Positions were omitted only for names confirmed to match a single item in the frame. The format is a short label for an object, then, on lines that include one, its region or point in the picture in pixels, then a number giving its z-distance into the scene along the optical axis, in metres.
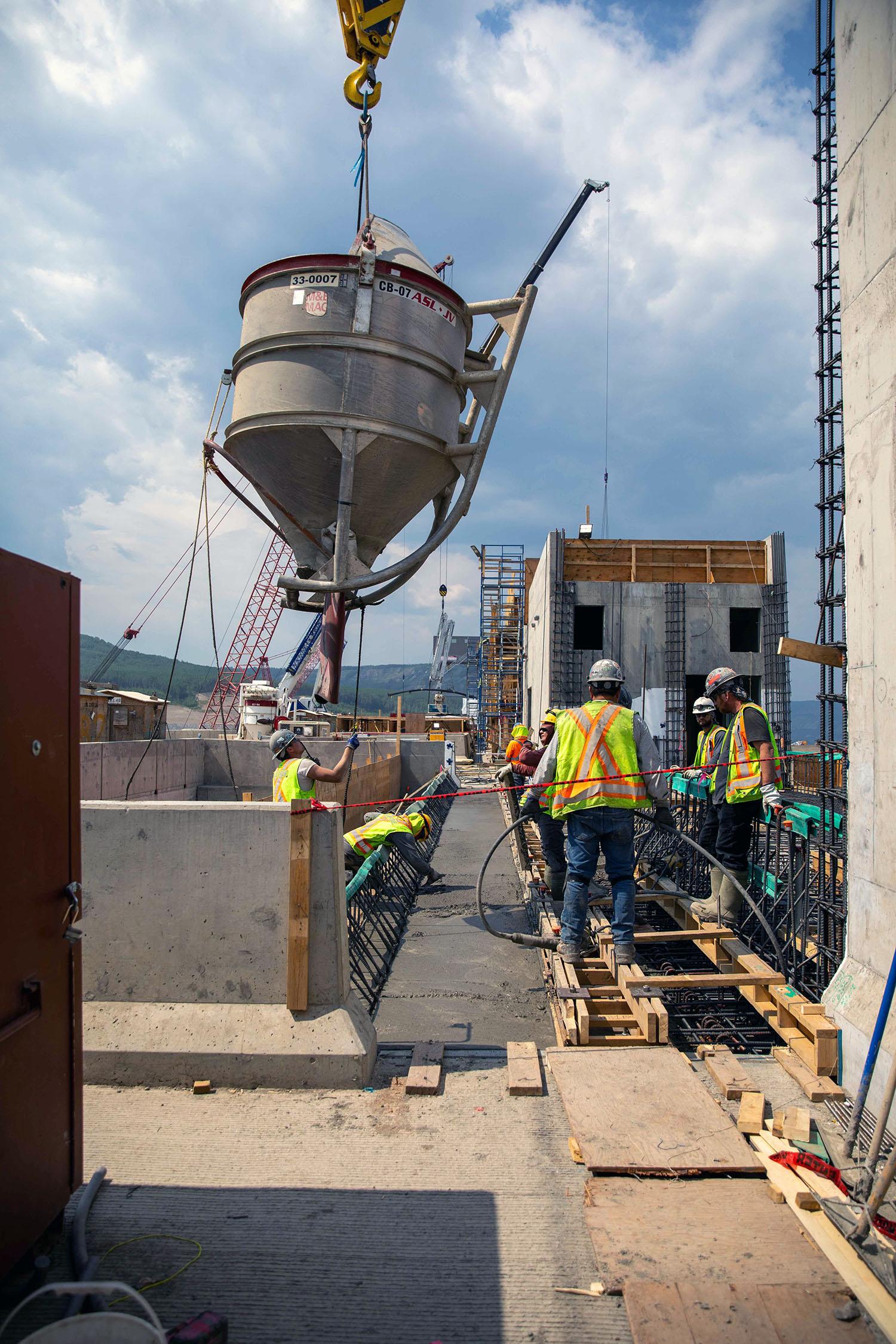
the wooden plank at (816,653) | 4.60
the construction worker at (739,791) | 5.94
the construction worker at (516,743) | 8.41
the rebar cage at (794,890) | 4.91
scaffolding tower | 40.25
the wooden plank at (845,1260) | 2.23
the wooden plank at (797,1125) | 3.23
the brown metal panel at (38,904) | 2.28
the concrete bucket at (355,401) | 6.60
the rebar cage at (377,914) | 5.83
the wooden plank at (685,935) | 5.39
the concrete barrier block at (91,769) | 14.55
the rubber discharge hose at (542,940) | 4.83
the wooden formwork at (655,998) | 4.00
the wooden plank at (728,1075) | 3.56
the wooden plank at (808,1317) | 2.16
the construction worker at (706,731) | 7.25
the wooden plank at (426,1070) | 3.65
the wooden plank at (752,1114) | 3.27
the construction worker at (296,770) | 5.38
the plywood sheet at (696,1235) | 2.43
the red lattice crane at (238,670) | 66.38
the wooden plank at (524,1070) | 3.64
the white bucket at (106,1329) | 1.88
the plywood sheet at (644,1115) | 3.04
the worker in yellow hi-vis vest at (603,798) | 4.97
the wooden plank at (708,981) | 4.60
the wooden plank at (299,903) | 3.83
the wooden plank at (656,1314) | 2.19
